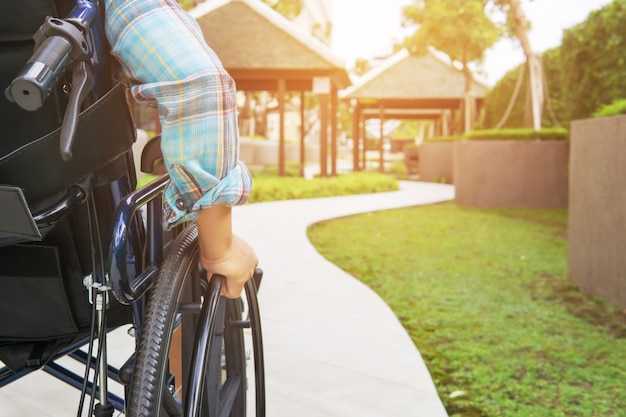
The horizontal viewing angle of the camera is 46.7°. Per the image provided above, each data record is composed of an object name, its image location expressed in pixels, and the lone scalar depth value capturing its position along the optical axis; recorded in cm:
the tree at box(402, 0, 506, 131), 2139
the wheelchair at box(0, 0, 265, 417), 112
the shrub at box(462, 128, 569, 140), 1256
